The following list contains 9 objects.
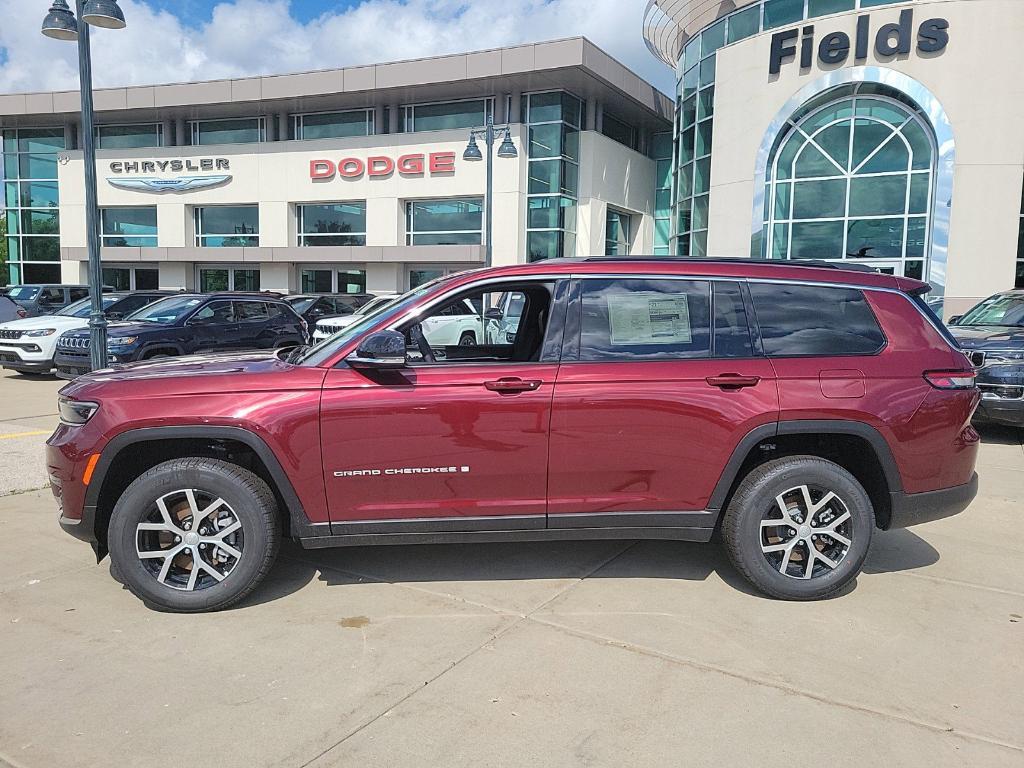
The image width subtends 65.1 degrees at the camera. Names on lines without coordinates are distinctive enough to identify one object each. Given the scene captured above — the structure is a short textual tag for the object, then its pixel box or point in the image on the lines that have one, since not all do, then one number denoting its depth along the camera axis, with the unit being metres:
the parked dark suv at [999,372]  8.34
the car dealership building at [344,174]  29.17
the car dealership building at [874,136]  19.73
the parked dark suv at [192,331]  11.57
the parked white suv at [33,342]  13.02
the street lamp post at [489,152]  20.94
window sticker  4.16
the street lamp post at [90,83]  8.29
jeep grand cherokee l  3.92
